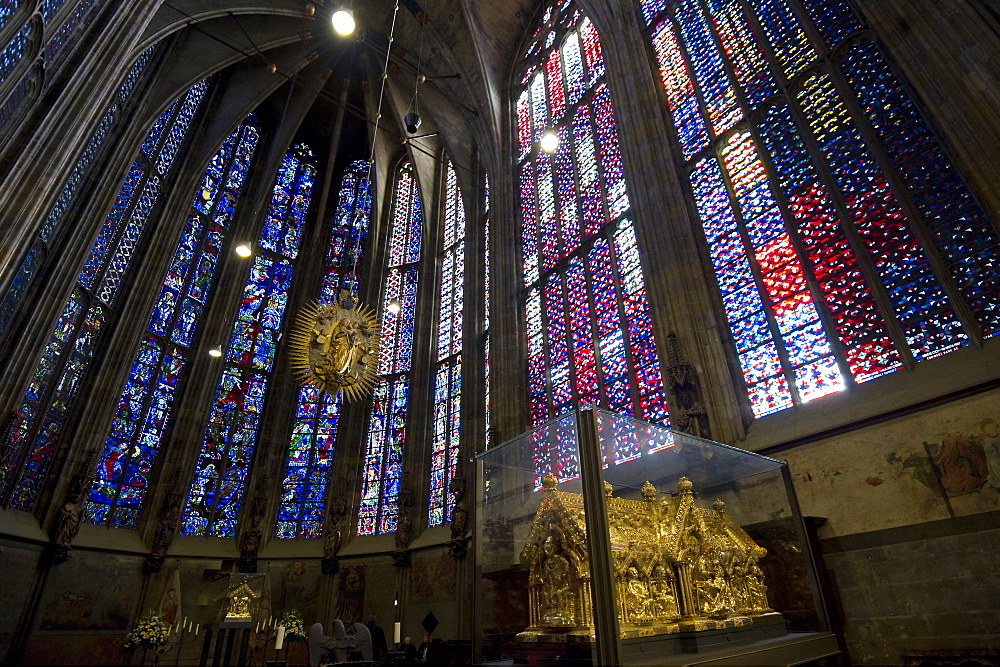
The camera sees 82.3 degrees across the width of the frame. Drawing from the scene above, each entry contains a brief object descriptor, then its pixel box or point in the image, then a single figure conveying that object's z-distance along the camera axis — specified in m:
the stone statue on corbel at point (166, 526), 11.34
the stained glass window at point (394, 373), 13.42
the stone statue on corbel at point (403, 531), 11.78
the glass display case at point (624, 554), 3.38
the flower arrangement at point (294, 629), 9.32
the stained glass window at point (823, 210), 6.00
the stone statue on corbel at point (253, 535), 12.22
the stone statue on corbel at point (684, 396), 7.11
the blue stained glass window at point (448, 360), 12.52
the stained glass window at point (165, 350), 11.87
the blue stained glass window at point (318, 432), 13.53
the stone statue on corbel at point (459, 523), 10.48
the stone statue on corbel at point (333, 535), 12.47
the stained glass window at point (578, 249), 9.12
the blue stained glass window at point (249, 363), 13.03
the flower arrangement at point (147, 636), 7.99
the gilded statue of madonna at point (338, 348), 8.84
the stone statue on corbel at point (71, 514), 10.06
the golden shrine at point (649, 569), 3.55
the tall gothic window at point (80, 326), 10.13
